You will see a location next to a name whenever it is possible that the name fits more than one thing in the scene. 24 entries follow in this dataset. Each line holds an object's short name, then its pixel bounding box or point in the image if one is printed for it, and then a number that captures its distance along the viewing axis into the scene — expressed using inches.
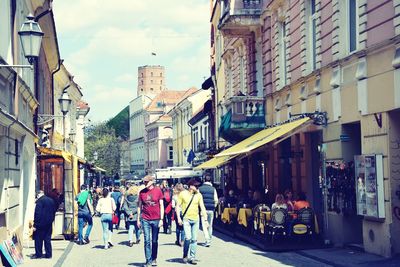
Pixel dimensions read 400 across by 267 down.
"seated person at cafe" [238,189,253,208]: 855.4
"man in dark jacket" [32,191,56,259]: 629.9
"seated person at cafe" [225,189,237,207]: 948.4
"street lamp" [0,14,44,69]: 468.1
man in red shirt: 544.7
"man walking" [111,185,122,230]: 979.3
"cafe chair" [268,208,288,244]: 668.1
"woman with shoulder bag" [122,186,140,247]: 753.0
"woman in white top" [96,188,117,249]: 735.7
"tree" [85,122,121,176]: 3388.3
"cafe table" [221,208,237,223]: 893.8
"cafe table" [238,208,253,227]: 804.6
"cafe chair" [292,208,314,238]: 671.8
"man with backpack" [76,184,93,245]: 778.5
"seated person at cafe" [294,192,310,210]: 700.0
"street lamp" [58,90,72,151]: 892.6
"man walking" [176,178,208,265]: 575.8
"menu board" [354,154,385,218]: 556.4
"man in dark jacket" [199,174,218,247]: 740.6
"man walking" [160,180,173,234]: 839.8
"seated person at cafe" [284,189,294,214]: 701.9
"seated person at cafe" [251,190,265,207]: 864.9
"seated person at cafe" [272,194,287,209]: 686.5
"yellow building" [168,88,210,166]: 2664.9
